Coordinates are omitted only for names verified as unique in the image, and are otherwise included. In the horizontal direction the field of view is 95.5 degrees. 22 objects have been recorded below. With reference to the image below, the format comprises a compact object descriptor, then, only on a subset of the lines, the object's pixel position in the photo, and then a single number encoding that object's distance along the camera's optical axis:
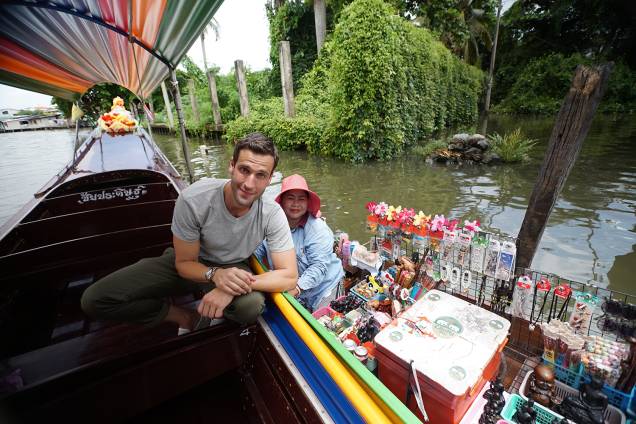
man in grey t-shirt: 1.68
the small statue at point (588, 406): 1.62
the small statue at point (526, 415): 1.61
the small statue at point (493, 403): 1.66
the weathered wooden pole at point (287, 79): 11.44
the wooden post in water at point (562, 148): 2.16
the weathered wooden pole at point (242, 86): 12.84
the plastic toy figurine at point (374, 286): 2.92
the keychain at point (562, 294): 2.09
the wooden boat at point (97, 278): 1.54
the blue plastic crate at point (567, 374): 1.91
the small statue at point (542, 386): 1.77
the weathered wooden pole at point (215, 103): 16.58
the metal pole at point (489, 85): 18.24
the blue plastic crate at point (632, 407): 1.66
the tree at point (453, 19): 14.49
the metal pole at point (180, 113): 3.86
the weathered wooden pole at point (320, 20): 12.94
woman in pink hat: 2.56
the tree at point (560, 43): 21.03
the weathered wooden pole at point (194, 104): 19.28
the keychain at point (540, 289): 2.20
